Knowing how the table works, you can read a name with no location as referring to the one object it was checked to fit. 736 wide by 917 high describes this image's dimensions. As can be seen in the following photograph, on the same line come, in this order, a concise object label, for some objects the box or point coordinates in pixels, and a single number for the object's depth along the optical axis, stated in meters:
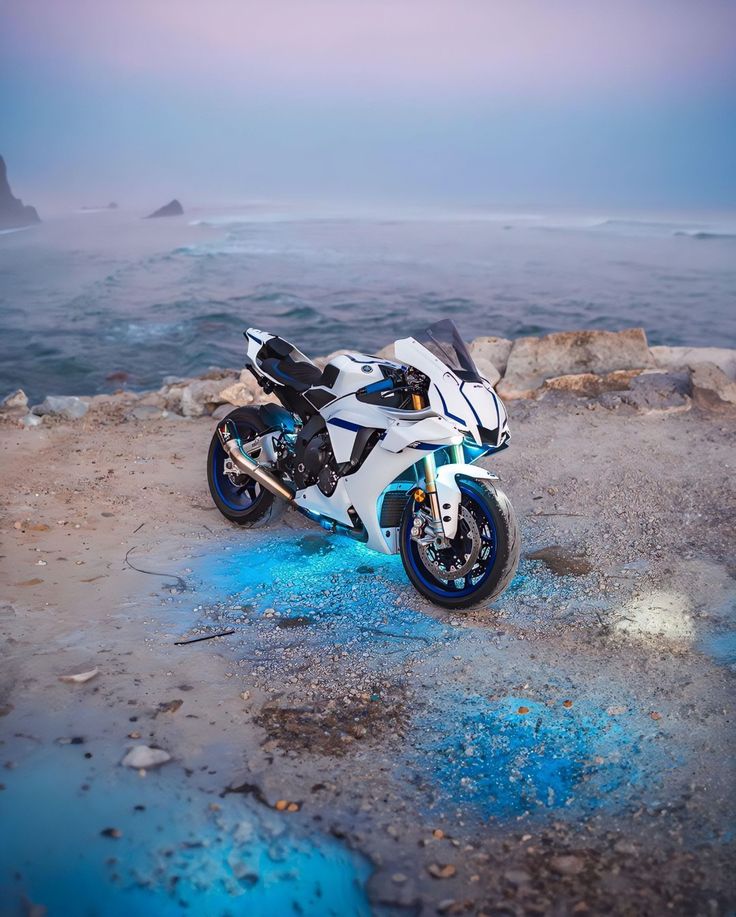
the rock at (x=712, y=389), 6.51
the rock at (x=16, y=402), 7.52
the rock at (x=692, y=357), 7.61
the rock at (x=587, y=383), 7.09
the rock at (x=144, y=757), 2.57
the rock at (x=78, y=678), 3.01
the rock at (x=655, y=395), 6.51
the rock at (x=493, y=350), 7.94
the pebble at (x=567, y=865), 2.19
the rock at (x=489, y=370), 7.53
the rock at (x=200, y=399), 6.91
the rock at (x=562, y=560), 4.05
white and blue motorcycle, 3.41
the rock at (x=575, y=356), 7.50
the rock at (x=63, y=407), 7.00
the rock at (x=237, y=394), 6.81
